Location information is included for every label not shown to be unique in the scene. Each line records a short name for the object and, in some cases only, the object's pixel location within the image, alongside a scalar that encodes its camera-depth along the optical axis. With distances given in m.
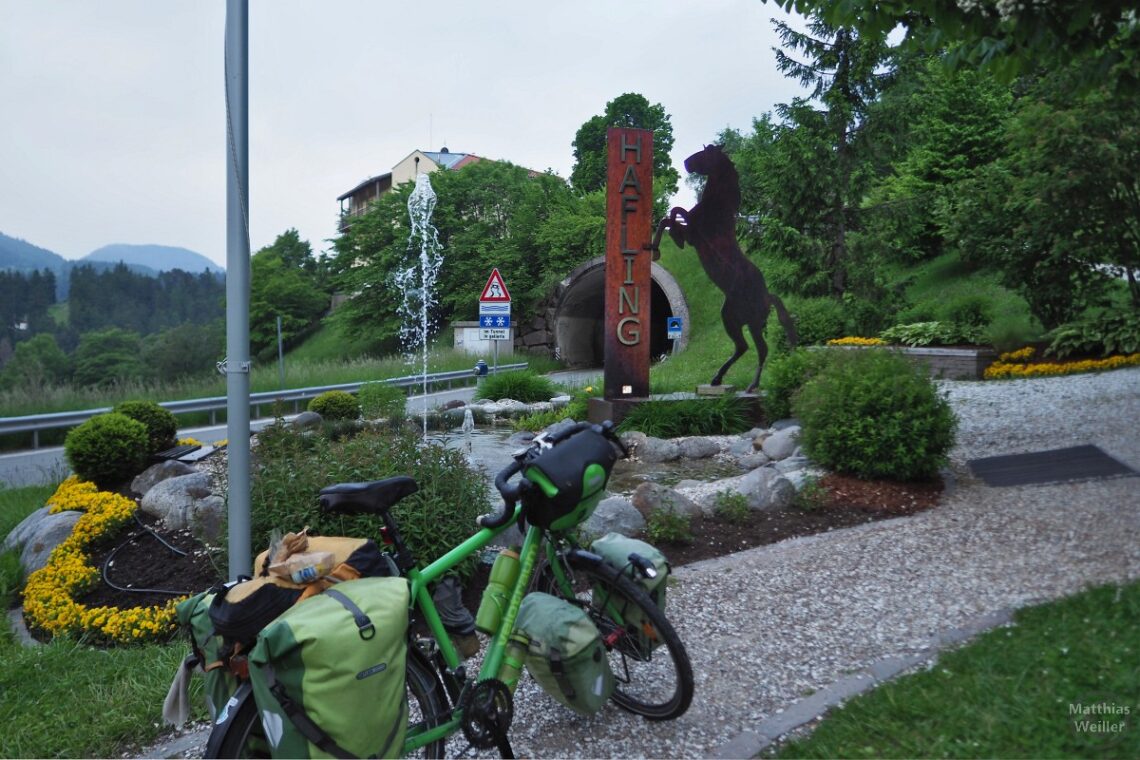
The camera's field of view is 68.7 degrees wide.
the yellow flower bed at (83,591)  4.88
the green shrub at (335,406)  12.55
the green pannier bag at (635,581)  3.16
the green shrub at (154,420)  8.86
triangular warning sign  16.45
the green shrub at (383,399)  11.93
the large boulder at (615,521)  5.88
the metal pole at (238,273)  3.84
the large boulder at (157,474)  8.05
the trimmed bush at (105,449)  8.12
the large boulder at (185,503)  6.27
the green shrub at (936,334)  14.94
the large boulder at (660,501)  6.05
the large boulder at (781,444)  9.22
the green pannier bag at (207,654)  2.48
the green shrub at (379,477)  4.56
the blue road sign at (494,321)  16.64
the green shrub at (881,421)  6.77
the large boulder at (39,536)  6.38
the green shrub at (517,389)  16.84
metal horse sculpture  12.37
